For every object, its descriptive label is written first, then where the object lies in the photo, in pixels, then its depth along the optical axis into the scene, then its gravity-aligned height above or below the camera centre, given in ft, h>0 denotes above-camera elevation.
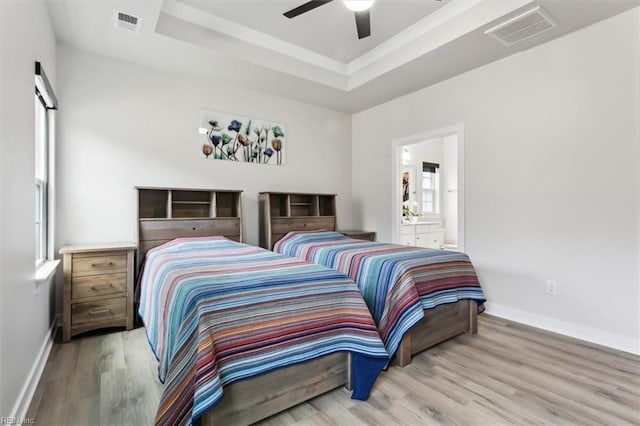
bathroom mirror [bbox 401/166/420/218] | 22.34 +1.53
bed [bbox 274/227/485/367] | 7.53 -1.99
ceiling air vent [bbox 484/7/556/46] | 8.48 +5.08
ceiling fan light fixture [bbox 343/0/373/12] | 7.57 +4.85
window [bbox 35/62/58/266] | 8.75 +1.35
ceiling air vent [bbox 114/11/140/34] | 8.61 +5.16
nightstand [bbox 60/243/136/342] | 8.93 -2.20
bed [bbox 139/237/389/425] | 4.73 -2.14
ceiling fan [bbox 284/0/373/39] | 7.63 +4.85
